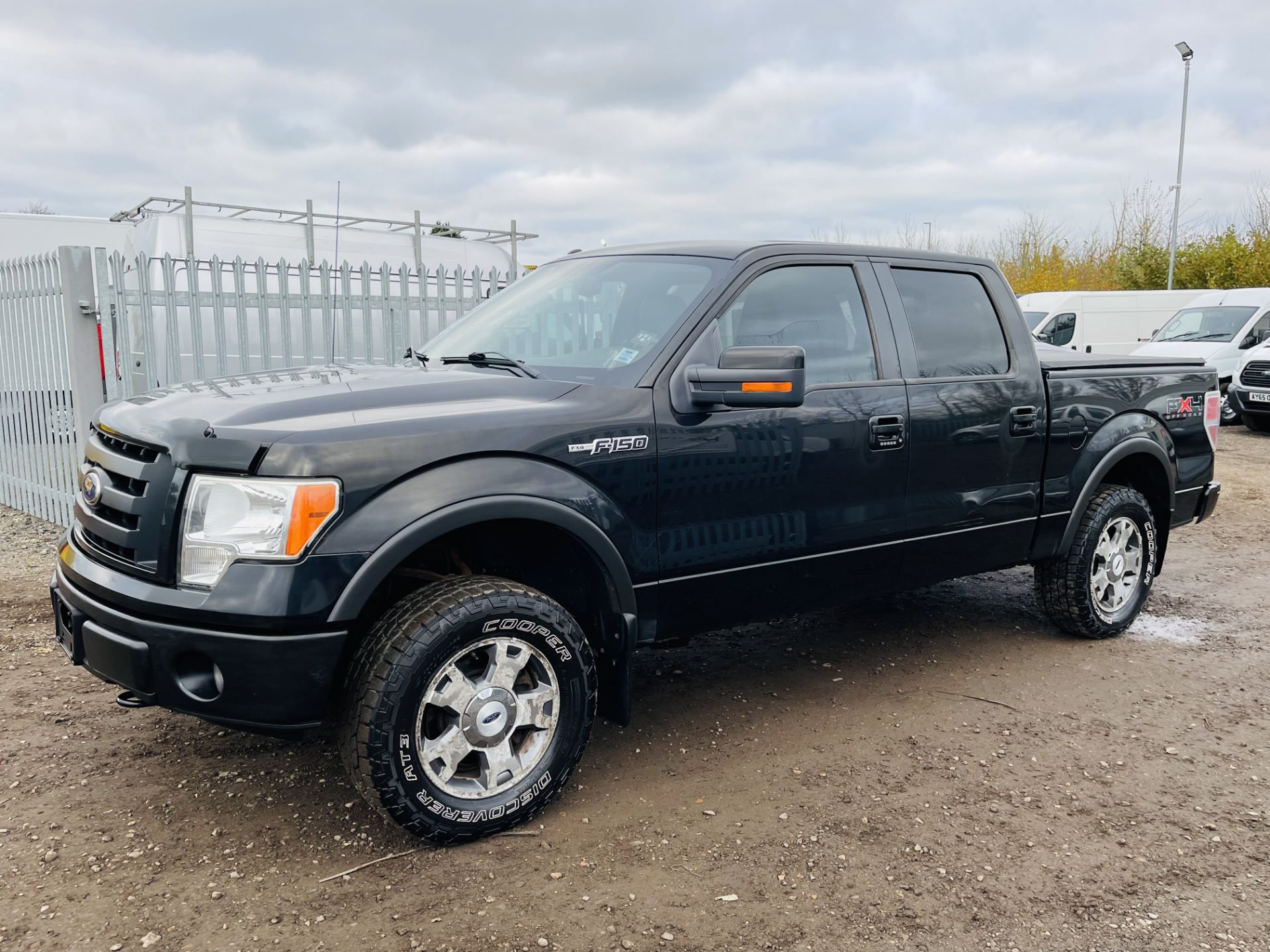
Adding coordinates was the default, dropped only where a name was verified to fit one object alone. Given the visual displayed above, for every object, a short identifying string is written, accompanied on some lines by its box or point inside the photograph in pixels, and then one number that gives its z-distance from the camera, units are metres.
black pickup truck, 2.81
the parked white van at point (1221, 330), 15.89
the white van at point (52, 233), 17.67
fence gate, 7.11
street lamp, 28.02
